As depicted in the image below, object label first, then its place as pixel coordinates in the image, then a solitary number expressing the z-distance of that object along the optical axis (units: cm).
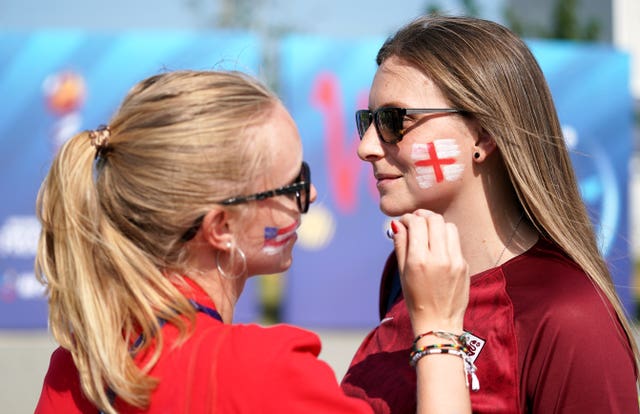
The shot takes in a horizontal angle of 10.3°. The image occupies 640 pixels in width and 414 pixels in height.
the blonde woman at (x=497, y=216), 334
